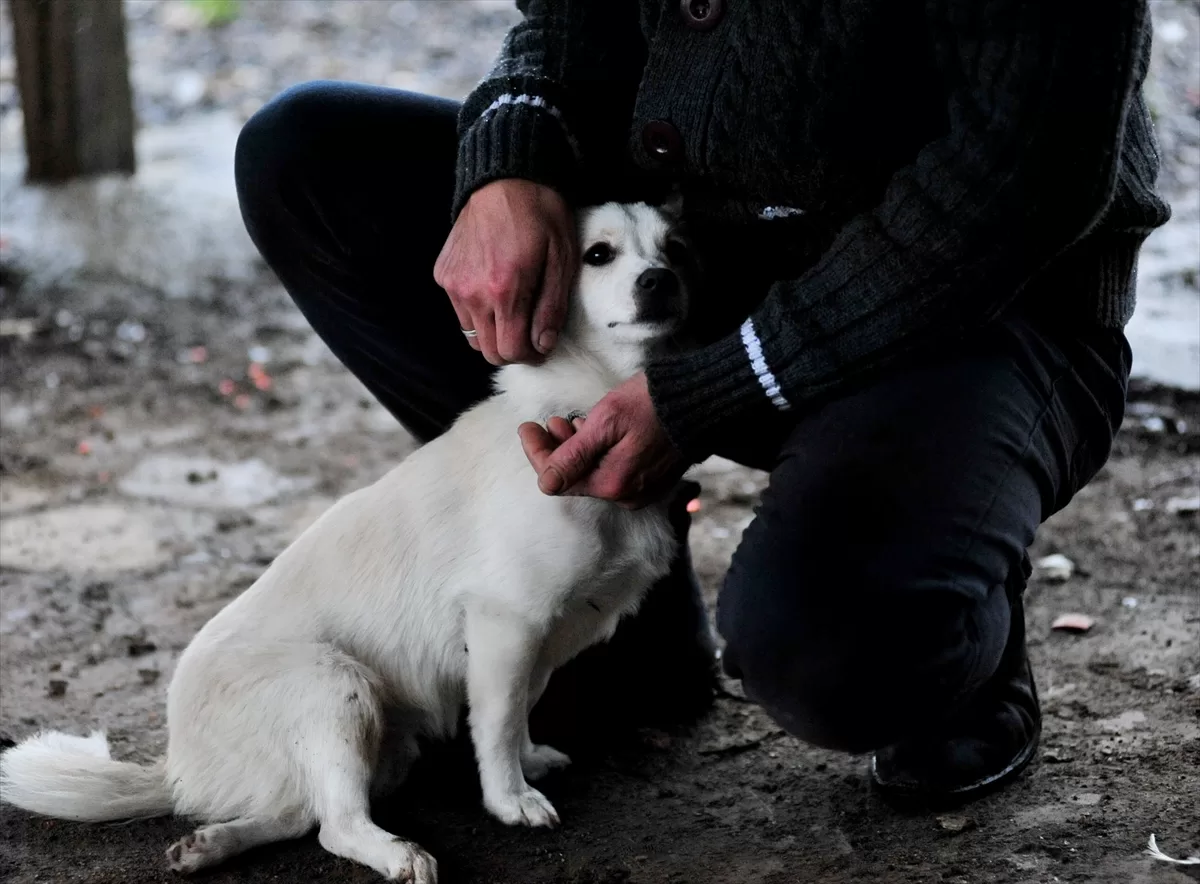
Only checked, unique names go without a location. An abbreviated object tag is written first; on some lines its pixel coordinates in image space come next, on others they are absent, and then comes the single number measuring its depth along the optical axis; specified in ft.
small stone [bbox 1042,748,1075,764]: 9.44
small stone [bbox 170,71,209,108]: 19.96
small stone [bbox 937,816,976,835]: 9.15
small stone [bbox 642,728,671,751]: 9.76
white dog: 9.19
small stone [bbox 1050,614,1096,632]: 10.21
